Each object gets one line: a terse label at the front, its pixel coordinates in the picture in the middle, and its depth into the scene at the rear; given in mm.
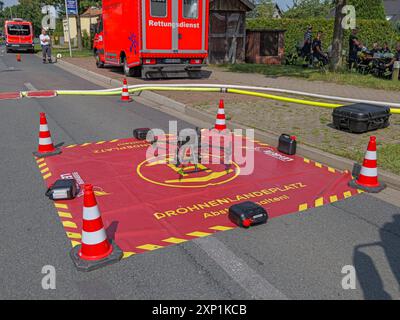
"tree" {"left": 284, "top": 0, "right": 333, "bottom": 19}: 57344
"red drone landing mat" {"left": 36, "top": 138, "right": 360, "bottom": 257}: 4371
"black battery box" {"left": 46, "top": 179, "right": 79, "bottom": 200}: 5016
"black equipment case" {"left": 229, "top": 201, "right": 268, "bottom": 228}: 4359
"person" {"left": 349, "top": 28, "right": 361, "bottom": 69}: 17531
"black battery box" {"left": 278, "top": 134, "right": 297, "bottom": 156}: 7059
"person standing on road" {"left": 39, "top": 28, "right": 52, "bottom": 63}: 24906
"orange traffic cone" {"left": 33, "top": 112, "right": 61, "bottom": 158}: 6936
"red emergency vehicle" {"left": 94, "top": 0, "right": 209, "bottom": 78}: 15086
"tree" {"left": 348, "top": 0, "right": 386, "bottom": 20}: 29188
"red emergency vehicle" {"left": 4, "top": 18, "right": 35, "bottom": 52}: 37781
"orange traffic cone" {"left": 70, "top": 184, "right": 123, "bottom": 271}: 3672
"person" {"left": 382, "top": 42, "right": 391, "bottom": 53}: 16912
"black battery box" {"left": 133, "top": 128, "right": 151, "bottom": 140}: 7902
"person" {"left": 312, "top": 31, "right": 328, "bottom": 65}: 19438
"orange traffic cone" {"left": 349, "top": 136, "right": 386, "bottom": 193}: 5531
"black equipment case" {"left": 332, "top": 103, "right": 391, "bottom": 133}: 7891
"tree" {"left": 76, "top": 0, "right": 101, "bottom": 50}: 37609
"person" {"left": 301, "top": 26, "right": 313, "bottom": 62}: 20344
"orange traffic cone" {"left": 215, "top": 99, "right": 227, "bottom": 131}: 8648
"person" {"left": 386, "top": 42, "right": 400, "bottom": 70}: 15688
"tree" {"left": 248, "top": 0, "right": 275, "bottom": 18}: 70188
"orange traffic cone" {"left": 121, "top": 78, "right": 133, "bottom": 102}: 12422
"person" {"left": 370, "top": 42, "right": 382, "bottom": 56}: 17108
